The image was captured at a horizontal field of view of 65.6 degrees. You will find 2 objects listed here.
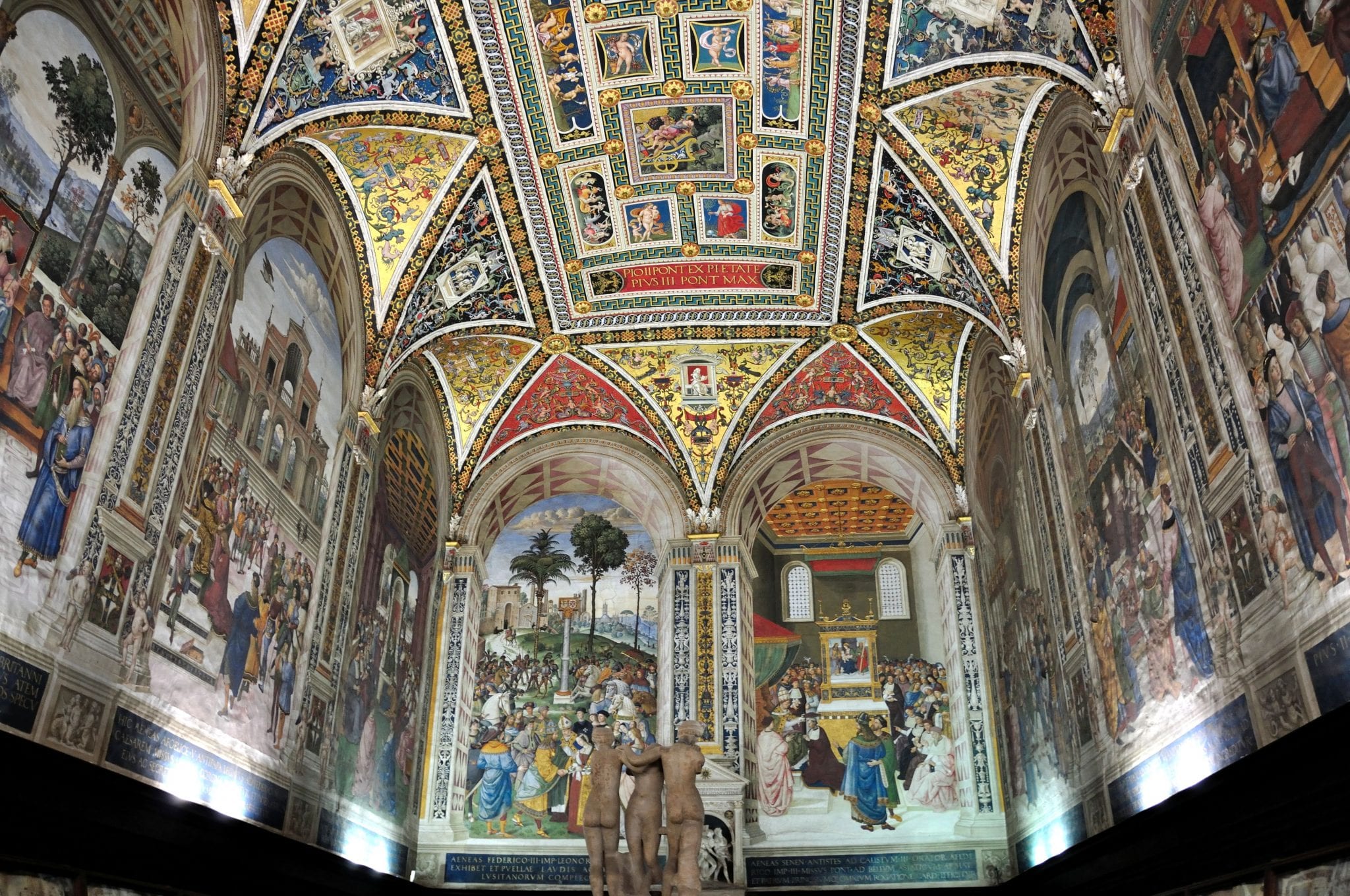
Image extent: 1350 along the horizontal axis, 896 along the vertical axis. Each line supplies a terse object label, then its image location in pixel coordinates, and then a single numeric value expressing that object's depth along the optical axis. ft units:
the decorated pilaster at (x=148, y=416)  26.27
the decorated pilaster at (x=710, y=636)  51.55
